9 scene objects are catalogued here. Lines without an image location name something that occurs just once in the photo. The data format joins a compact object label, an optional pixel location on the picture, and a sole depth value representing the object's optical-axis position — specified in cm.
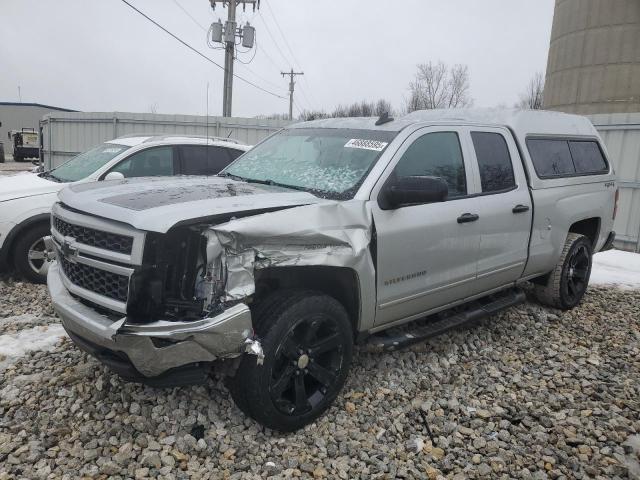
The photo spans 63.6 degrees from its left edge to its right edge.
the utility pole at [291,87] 4269
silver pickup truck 259
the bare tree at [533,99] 4397
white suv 531
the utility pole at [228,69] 1720
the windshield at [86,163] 608
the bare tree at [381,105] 4712
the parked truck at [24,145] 3309
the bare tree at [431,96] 3628
